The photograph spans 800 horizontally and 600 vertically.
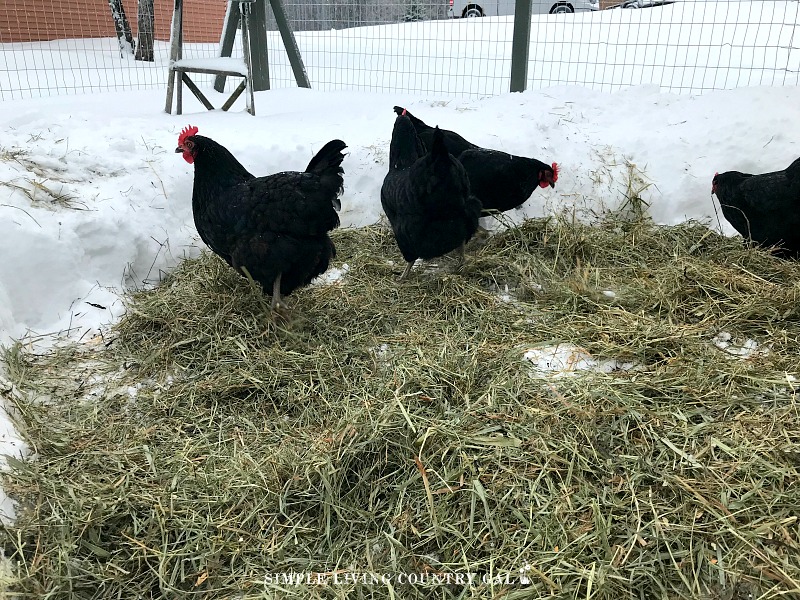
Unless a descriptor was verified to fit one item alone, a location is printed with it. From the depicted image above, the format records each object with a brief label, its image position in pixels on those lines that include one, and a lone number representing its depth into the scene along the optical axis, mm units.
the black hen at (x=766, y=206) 3629
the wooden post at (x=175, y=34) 6000
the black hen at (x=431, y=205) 3463
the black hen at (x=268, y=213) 3082
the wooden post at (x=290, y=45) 6664
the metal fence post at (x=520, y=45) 5848
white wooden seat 5785
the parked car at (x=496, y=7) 8195
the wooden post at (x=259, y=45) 6695
